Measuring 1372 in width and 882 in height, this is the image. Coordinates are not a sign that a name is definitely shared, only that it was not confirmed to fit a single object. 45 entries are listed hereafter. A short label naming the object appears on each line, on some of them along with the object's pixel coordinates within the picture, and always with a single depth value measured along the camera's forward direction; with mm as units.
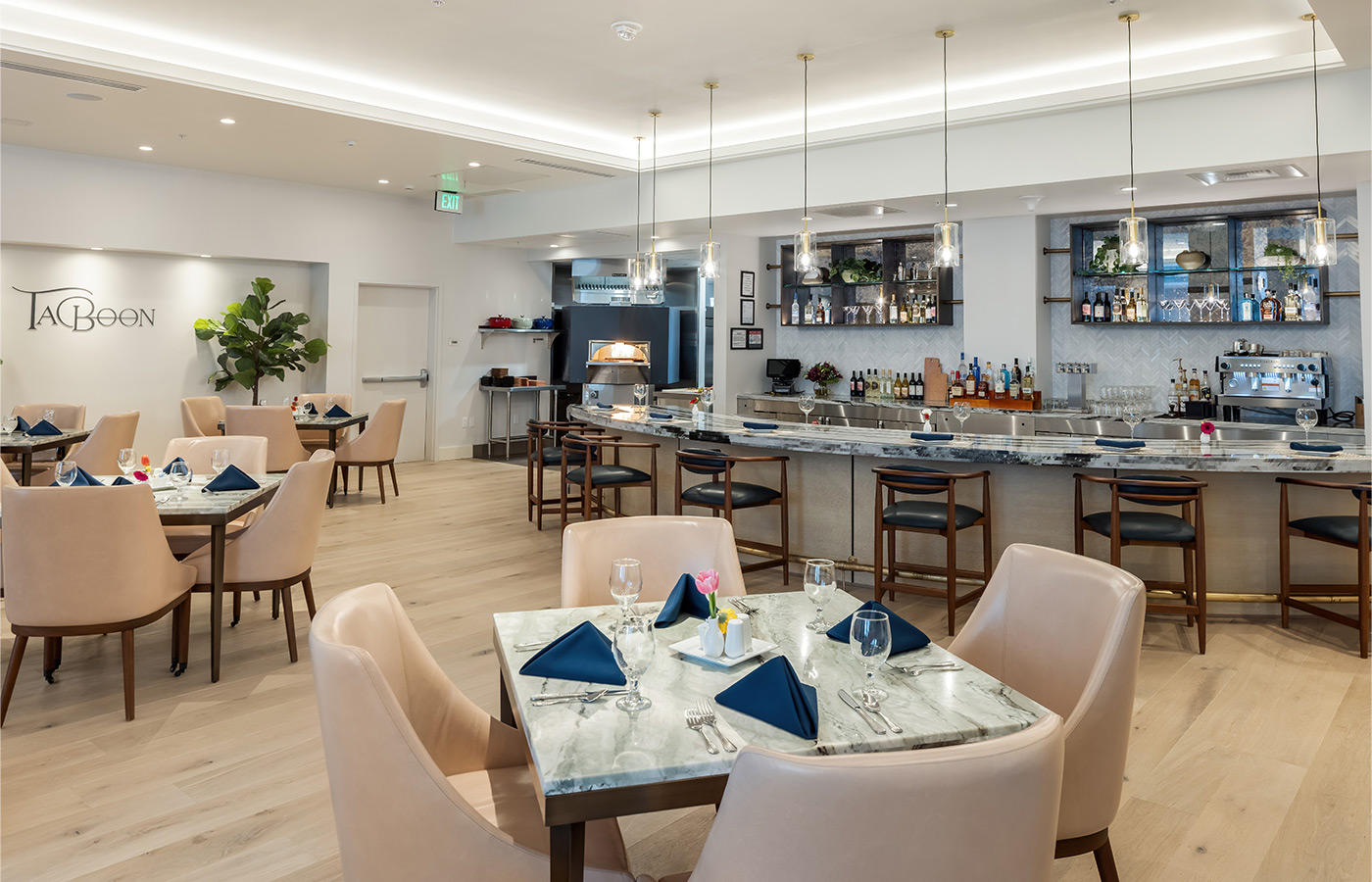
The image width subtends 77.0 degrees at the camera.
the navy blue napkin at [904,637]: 1990
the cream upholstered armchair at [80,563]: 3018
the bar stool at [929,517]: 4293
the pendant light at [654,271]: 6375
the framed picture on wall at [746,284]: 8883
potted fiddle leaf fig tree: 8570
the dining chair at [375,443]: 7676
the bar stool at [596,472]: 5746
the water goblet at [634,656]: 1657
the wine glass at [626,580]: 1919
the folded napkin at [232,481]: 3903
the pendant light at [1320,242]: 4348
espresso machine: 6250
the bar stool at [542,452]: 6684
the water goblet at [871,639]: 1684
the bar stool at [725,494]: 4977
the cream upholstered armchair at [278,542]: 3705
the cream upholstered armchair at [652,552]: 2602
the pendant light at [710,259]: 5969
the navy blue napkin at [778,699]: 1546
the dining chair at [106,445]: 5820
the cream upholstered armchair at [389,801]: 1438
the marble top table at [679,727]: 1373
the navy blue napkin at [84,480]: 3828
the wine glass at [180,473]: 4035
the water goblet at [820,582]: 2086
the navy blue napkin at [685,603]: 2207
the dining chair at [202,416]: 7316
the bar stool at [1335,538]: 3900
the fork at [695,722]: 1547
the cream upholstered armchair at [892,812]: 1096
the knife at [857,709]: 1552
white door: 9883
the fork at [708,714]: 1504
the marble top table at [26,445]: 5335
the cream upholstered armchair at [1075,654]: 1823
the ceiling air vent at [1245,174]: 5348
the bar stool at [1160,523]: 4016
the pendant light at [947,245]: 4992
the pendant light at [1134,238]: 4547
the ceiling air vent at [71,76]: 5223
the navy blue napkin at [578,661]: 1769
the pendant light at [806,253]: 5344
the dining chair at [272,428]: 7004
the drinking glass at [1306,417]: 4812
